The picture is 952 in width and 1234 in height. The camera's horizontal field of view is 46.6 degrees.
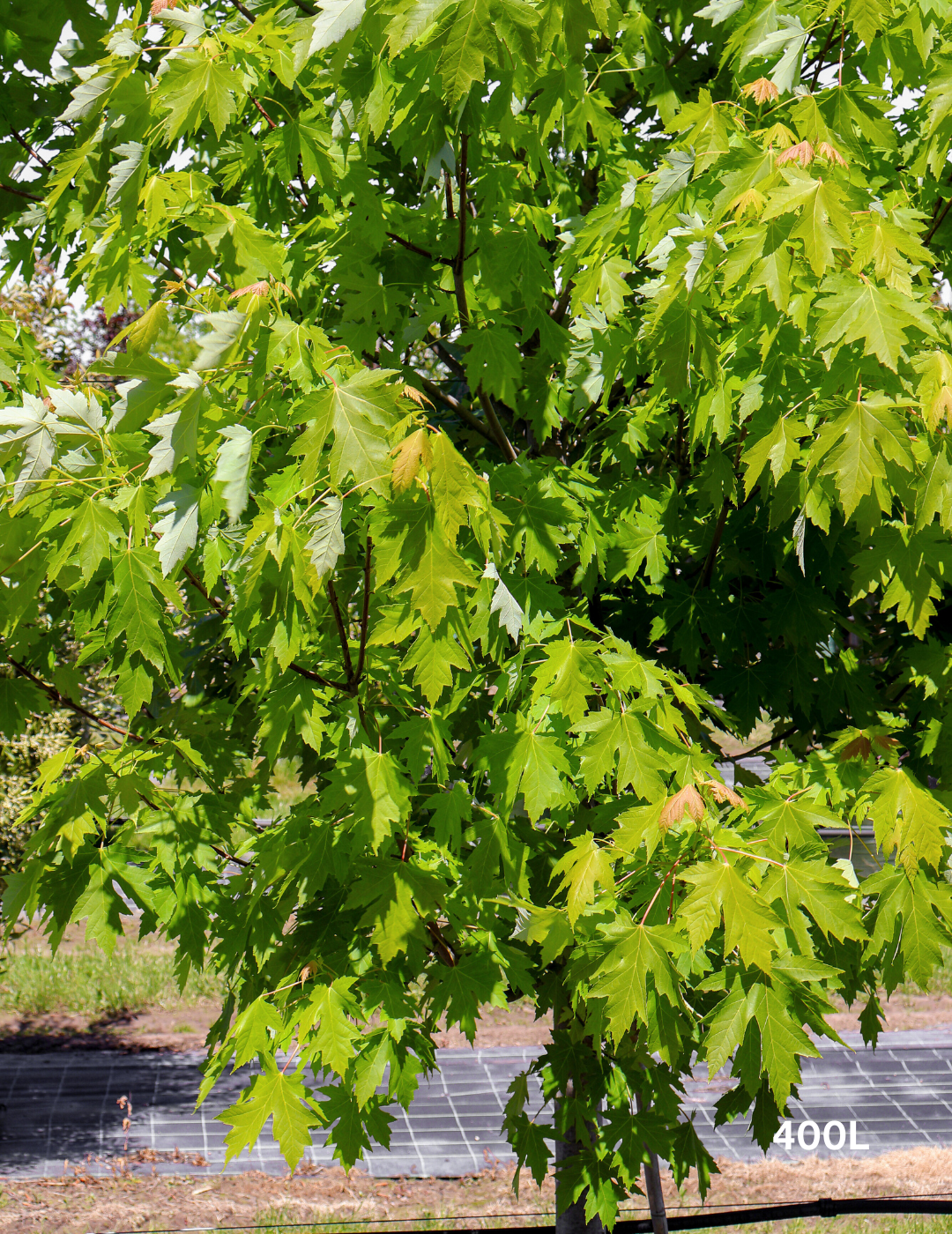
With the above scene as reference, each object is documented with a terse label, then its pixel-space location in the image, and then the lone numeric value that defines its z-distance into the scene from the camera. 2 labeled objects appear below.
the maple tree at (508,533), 2.49
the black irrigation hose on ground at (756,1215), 5.61
